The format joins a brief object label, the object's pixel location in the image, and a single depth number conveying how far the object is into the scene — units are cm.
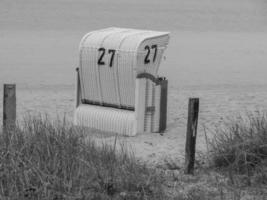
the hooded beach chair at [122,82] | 1285
